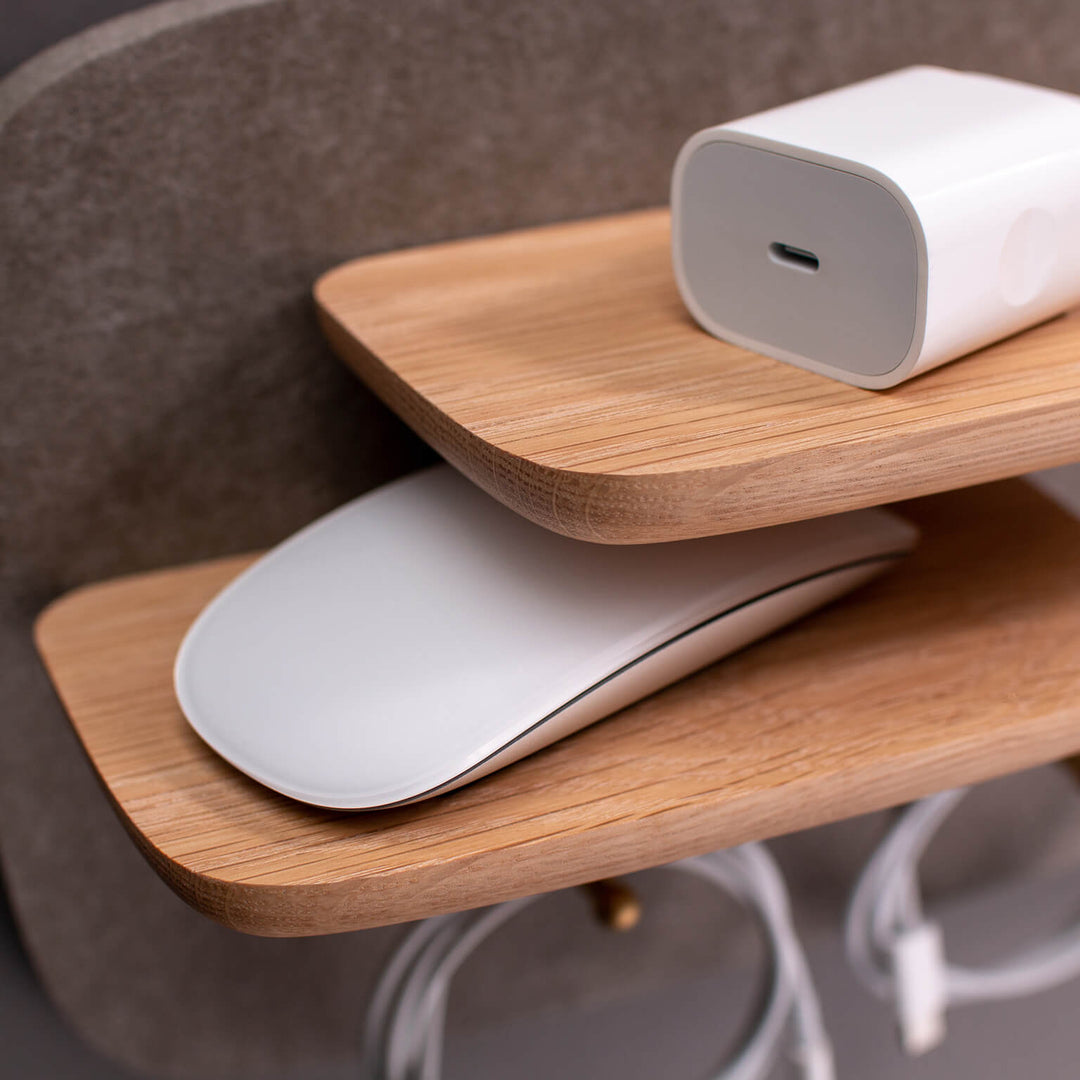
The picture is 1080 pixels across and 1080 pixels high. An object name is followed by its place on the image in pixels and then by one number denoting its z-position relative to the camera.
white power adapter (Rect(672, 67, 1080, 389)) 0.41
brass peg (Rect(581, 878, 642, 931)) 0.52
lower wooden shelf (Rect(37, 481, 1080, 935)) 0.42
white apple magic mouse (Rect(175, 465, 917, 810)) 0.42
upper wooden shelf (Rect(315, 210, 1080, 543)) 0.41
